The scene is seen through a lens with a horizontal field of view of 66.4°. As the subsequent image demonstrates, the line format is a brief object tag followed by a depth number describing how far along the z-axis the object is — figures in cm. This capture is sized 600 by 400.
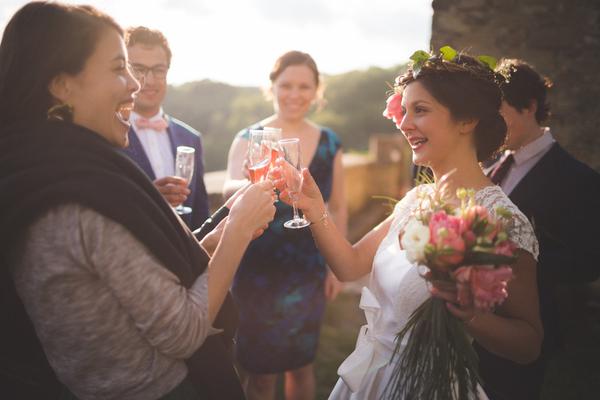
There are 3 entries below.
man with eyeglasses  314
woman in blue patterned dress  355
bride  195
